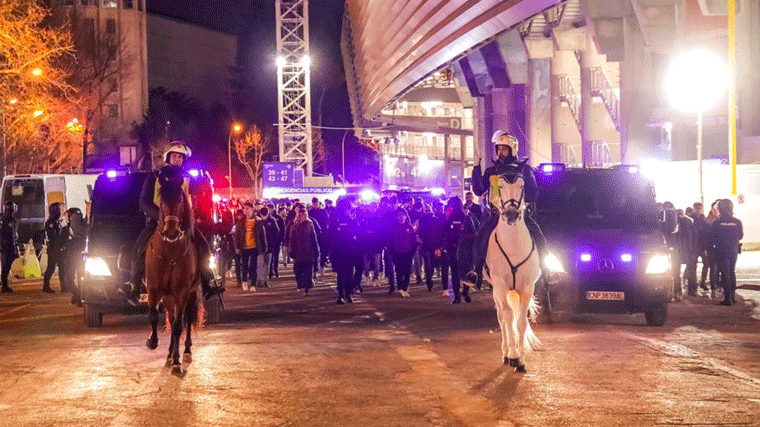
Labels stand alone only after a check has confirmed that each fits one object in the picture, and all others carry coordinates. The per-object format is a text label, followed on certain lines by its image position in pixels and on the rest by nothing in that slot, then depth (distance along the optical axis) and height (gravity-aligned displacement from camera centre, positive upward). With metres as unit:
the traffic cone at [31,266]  35.38 -1.55
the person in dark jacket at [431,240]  24.11 -0.74
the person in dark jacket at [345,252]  23.22 -0.90
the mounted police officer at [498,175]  13.09 +0.19
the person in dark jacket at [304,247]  25.69 -0.86
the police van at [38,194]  44.25 +0.61
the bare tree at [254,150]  114.71 +5.23
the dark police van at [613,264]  17.61 -0.92
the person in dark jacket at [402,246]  24.66 -0.85
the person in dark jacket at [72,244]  23.75 -0.69
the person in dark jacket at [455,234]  22.66 -0.58
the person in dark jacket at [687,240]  24.19 -0.83
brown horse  12.86 -0.60
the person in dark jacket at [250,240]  27.98 -0.76
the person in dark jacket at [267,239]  28.64 -0.81
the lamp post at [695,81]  37.78 +3.66
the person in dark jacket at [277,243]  30.28 -0.89
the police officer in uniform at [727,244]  22.20 -0.85
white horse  12.96 -0.77
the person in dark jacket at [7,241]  28.80 -0.67
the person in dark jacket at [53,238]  27.39 -0.60
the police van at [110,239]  18.25 -0.44
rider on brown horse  13.45 -0.28
